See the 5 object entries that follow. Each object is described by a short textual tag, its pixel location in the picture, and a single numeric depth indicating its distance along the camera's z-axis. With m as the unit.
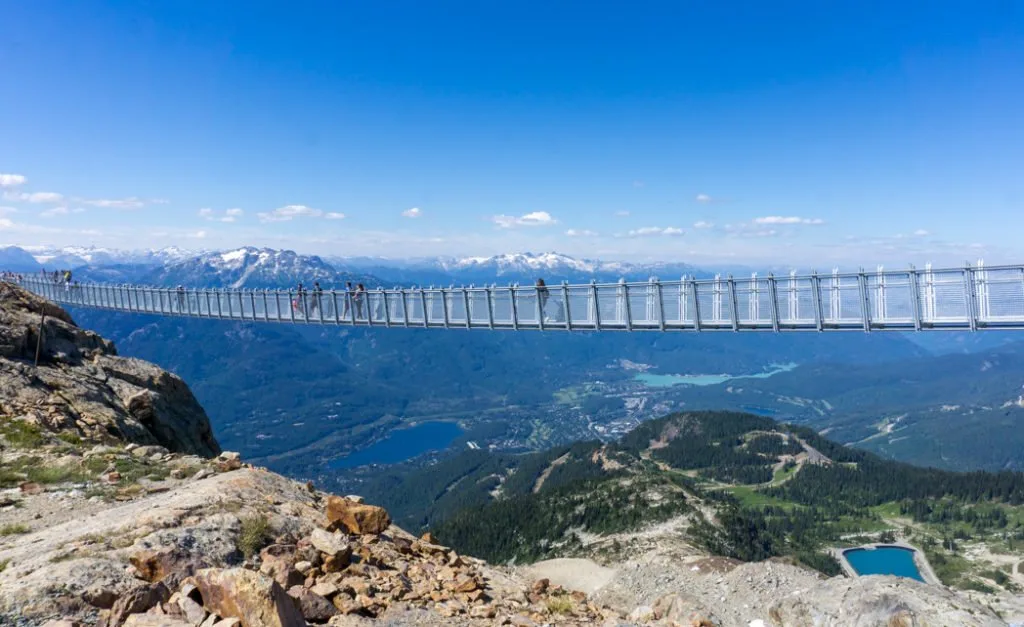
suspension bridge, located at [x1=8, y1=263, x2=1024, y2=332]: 20.81
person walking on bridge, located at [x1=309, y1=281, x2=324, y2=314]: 40.41
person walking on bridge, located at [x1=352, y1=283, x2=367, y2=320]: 37.95
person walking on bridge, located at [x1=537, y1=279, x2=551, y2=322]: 29.92
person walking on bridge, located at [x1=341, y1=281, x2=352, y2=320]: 38.25
